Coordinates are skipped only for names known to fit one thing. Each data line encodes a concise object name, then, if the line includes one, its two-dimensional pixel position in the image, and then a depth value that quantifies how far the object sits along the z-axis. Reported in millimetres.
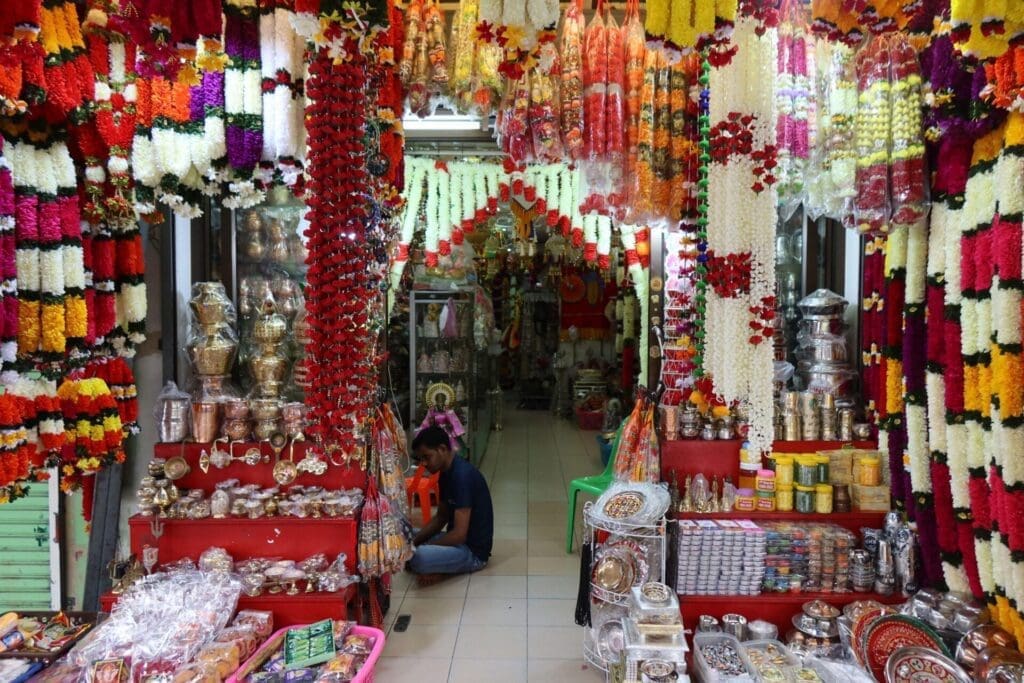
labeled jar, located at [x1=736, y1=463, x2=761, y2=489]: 3301
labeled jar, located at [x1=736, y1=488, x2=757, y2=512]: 3244
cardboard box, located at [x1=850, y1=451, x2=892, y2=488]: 3260
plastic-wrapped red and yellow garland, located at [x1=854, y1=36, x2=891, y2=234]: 2828
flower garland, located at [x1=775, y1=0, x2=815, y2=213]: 3131
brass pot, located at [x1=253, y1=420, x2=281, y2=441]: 3256
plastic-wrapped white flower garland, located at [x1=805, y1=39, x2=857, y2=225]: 2984
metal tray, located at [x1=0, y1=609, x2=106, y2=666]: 2643
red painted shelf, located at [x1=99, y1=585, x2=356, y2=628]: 3029
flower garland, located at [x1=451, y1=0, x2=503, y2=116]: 3199
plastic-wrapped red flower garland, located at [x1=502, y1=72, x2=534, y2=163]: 3260
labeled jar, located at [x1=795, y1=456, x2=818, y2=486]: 3238
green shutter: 3627
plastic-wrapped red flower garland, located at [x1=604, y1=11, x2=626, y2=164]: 3268
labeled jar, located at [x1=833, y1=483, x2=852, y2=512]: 3254
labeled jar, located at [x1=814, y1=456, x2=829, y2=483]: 3264
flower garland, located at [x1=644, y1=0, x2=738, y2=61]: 2219
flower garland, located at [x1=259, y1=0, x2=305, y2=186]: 2904
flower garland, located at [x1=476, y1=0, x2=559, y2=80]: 2400
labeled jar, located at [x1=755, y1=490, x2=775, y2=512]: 3223
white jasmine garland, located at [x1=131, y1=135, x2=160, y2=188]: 2879
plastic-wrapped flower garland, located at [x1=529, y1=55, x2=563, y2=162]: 3223
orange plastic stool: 5133
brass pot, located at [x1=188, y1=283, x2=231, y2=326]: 3496
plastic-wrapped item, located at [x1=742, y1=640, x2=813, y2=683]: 2514
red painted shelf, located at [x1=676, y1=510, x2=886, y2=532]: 3223
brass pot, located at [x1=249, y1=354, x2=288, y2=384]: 3482
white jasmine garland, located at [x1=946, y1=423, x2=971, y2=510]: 2592
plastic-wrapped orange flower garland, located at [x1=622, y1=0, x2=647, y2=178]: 3289
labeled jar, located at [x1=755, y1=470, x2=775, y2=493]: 3230
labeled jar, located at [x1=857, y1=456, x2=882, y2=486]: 3225
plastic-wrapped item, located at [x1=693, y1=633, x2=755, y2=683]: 2564
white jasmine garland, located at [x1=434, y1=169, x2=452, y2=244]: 5324
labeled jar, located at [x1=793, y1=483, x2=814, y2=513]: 3217
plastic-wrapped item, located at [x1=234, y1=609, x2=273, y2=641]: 2908
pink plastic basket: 2590
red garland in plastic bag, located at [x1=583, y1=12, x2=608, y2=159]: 3246
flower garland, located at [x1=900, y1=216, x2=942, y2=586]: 2924
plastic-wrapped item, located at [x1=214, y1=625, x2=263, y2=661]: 2725
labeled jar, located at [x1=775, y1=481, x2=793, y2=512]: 3234
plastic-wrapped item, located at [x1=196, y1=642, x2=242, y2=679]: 2543
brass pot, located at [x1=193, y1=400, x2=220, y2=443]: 3223
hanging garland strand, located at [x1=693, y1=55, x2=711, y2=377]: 3230
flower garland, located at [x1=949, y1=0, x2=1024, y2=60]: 1832
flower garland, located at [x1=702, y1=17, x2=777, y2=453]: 3123
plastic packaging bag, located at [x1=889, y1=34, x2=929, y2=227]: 2777
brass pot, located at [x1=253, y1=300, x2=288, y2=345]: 3521
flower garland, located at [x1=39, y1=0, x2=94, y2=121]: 2373
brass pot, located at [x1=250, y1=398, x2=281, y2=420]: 3260
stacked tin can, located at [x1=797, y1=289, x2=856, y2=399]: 3684
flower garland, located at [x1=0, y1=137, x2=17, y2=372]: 2182
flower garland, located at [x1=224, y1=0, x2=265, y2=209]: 2891
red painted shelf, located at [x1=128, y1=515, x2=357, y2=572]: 3150
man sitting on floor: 4270
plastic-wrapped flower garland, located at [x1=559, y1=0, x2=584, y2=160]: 3182
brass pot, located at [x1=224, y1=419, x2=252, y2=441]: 3246
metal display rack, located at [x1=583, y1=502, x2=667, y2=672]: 2949
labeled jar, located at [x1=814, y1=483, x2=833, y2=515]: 3201
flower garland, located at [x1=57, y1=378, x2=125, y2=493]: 2789
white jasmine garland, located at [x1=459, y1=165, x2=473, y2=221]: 5309
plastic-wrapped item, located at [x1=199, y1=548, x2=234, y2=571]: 3086
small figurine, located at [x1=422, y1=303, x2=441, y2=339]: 6906
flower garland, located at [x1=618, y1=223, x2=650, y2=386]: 5117
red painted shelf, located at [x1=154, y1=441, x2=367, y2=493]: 3248
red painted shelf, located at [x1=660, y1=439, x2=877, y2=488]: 3346
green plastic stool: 4598
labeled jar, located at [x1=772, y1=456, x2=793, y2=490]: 3252
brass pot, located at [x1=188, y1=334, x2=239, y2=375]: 3432
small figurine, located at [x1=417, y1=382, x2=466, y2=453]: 6312
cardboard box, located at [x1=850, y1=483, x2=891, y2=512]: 3215
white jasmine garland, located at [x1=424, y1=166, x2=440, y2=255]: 5322
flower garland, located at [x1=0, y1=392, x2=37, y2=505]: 2326
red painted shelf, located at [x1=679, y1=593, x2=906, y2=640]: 3072
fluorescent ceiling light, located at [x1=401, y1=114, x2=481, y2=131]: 4551
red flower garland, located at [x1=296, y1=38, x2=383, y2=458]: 2816
